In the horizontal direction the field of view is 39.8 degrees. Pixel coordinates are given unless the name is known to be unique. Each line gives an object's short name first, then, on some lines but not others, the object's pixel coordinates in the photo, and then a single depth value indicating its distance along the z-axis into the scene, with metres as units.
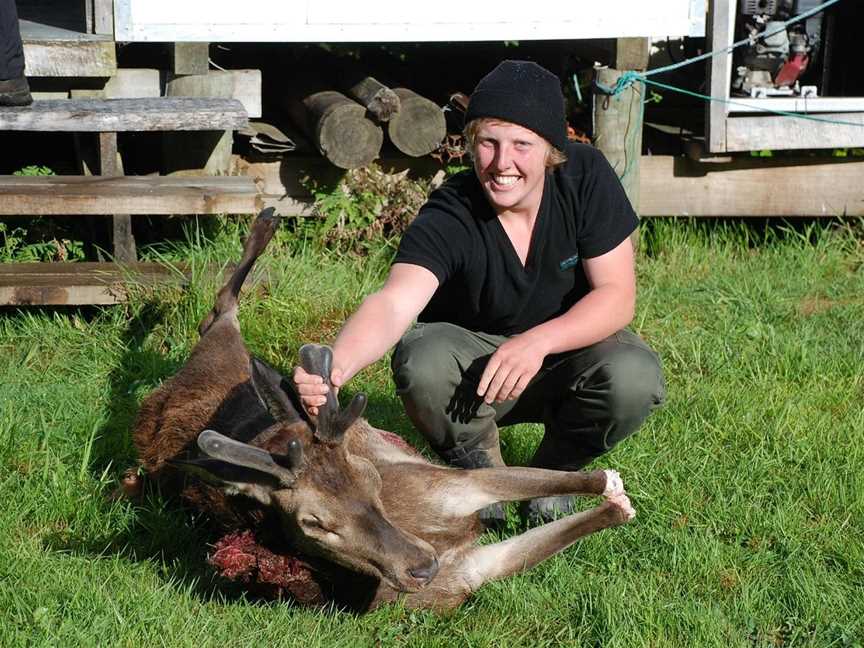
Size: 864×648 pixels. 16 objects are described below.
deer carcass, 3.61
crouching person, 4.06
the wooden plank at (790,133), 7.32
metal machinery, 7.45
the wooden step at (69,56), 6.74
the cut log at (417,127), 7.08
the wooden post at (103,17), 6.92
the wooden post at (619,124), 6.78
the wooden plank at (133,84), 7.05
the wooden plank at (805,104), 7.39
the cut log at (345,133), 6.84
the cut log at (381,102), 6.96
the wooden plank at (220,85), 6.91
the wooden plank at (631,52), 7.09
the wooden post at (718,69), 7.18
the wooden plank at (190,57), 6.89
